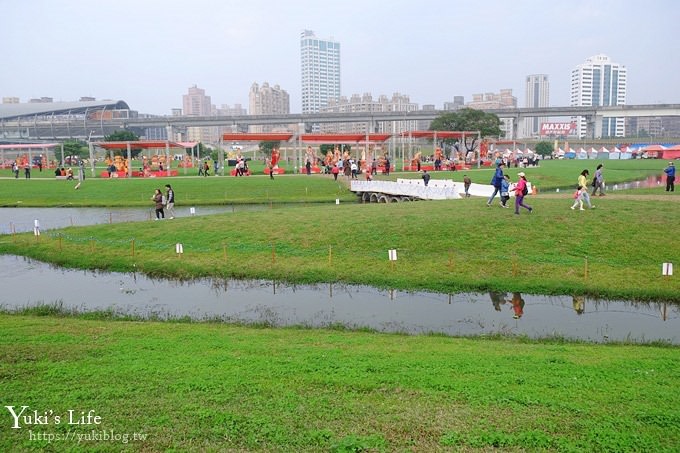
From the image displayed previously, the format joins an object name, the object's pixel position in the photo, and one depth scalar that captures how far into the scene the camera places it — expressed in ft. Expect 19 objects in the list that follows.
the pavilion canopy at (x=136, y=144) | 217.15
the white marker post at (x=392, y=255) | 72.16
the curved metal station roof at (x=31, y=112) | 648.38
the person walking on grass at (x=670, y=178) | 116.78
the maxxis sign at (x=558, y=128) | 620.90
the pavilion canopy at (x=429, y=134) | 224.94
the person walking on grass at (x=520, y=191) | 83.19
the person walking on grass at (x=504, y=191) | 92.22
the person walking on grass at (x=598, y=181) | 107.55
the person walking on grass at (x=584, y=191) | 87.17
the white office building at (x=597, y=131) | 556.68
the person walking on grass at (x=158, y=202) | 109.29
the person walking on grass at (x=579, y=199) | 89.66
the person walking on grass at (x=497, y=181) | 90.91
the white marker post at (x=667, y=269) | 62.49
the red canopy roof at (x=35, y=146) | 296.30
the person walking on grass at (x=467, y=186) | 120.57
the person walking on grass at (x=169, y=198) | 111.55
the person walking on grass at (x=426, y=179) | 138.22
